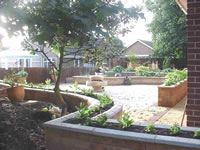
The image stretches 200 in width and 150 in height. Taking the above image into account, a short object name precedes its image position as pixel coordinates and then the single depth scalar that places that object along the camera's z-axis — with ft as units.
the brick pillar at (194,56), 9.14
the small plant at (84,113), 10.13
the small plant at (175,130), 7.84
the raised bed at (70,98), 12.29
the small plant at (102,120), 8.95
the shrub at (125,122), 8.65
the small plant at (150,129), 8.04
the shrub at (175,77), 25.21
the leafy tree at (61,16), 6.96
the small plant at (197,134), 7.51
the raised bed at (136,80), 48.57
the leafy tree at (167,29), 66.69
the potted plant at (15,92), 21.13
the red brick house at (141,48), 111.04
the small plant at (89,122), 9.11
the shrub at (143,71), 52.02
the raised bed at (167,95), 22.61
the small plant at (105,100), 13.65
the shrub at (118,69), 58.42
